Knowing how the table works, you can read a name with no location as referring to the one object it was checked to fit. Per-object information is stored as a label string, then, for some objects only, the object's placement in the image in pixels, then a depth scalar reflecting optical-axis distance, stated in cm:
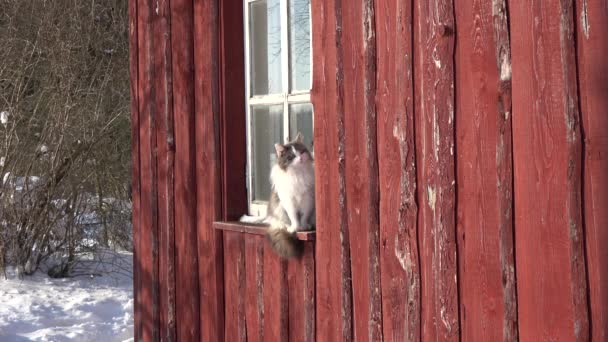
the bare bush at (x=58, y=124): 1054
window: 425
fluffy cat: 393
